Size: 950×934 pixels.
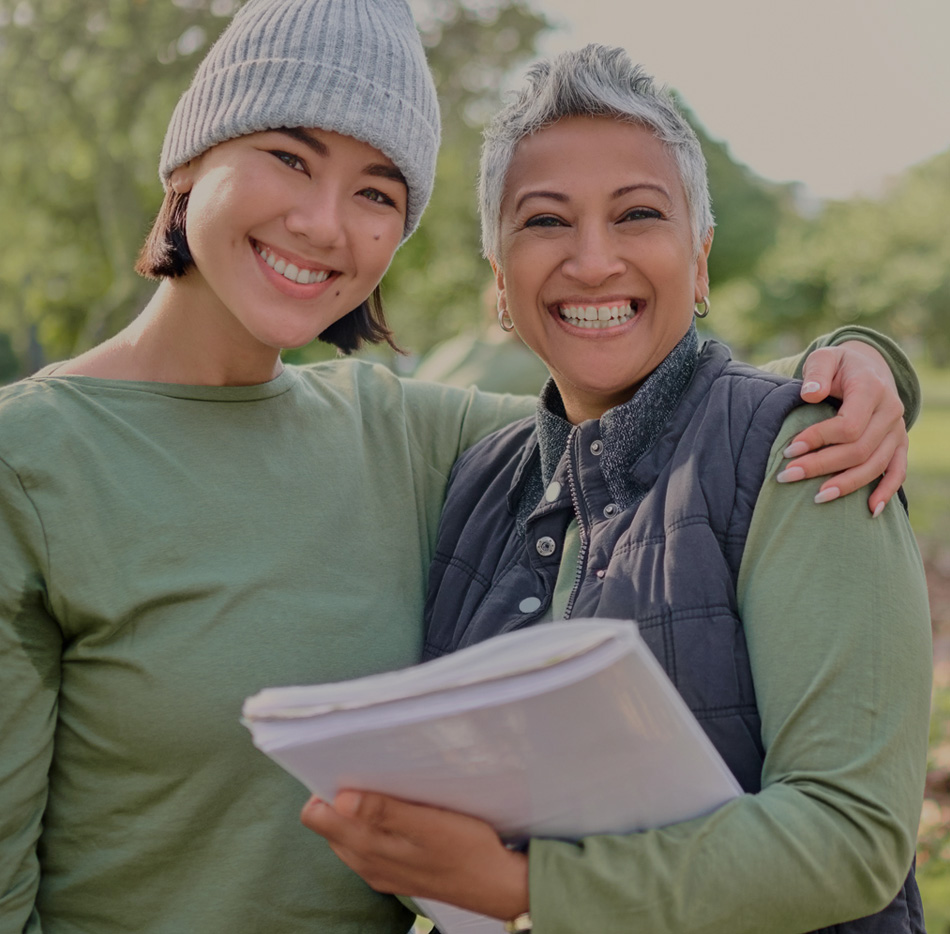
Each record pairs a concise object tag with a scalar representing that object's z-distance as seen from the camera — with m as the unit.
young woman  1.56
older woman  1.43
